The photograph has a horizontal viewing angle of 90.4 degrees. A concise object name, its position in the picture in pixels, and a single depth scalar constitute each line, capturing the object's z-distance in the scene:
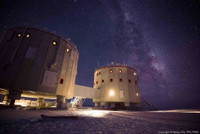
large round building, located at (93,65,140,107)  23.81
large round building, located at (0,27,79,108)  11.02
